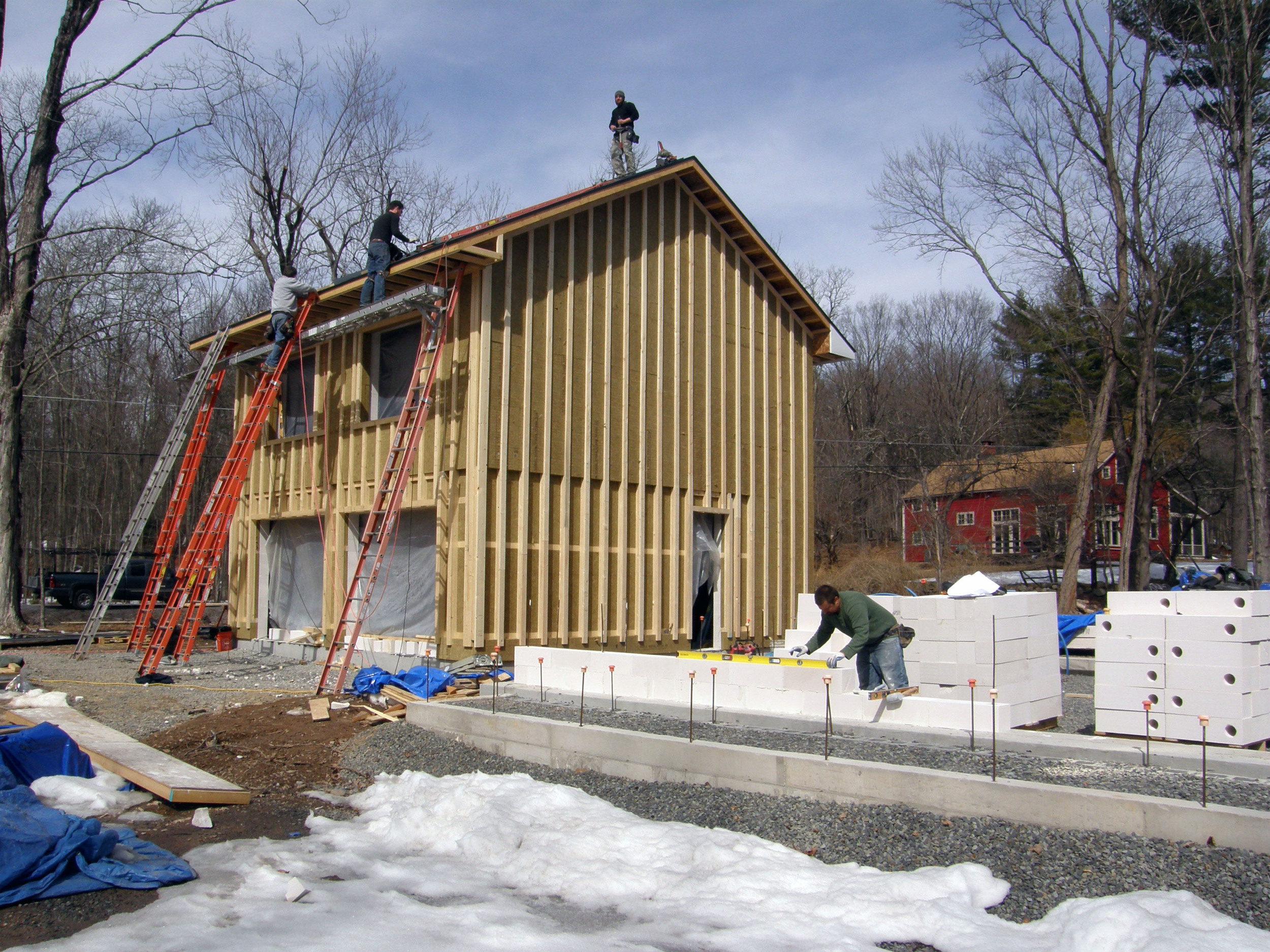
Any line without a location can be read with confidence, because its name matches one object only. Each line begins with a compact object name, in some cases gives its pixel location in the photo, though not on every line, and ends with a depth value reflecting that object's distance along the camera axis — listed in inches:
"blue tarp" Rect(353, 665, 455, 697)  428.1
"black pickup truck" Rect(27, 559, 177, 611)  1143.0
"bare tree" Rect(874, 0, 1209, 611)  925.8
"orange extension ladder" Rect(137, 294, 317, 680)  556.1
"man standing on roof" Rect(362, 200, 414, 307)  536.1
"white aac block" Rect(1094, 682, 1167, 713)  328.8
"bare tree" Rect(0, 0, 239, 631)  706.8
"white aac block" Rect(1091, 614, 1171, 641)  331.3
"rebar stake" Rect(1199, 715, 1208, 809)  217.8
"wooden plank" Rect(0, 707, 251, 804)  273.7
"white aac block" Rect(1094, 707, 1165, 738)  329.7
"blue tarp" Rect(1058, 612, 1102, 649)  681.6
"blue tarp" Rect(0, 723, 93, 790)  269.9
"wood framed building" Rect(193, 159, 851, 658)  524.7
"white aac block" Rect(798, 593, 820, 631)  552.4
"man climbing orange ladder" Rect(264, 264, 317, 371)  585.0
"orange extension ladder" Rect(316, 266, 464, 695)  483.8
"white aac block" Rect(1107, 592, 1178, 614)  345.7
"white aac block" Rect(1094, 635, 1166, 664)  330.6
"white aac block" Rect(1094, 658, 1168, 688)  329.1
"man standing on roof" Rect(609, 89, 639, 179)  747.4
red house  1346.0
